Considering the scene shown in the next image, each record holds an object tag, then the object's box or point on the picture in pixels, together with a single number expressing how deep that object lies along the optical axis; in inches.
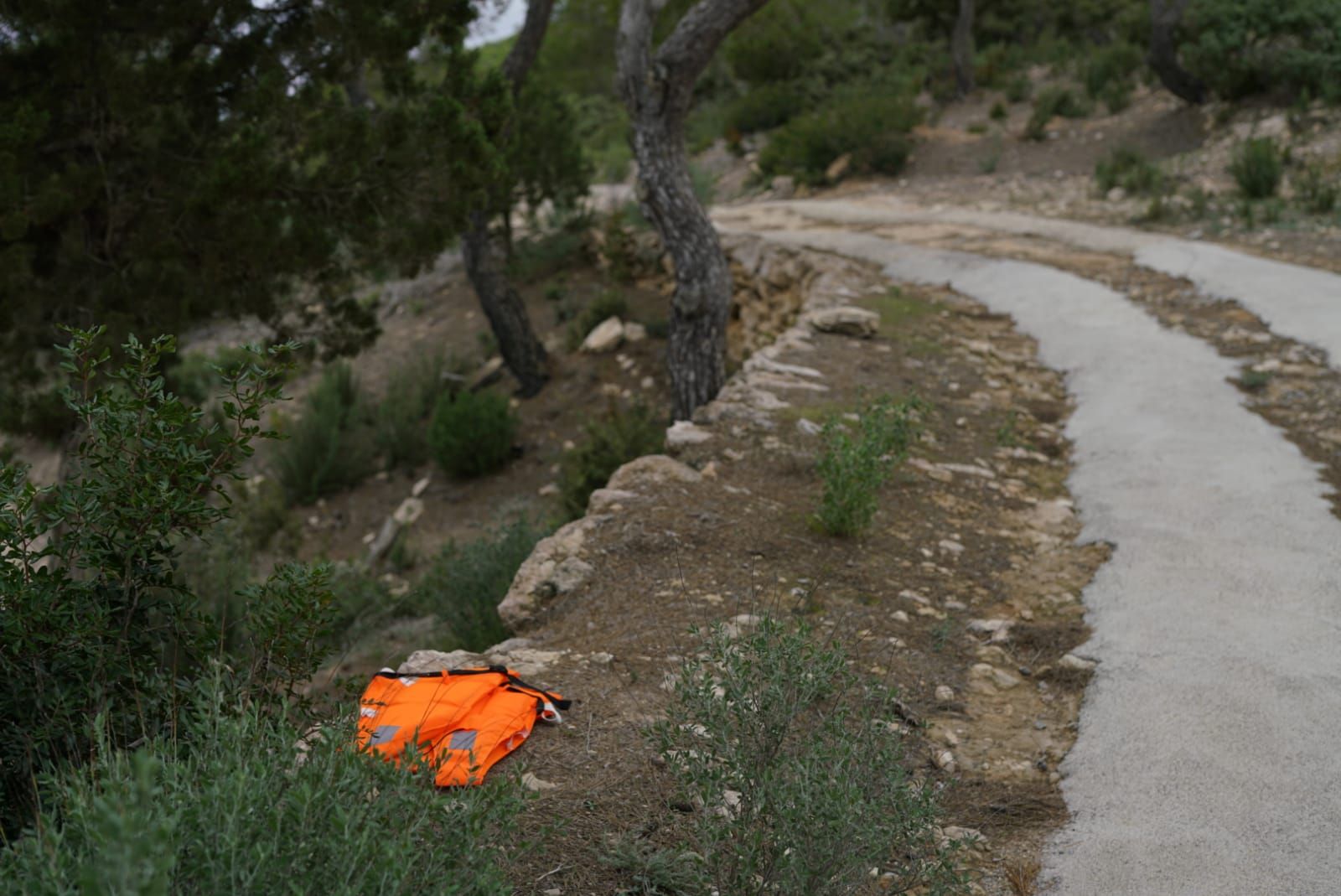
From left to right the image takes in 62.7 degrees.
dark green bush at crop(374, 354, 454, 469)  431.2
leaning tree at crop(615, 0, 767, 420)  272.1
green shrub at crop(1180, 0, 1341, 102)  495.5
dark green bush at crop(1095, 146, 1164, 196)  458.6
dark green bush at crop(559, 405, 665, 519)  289.4
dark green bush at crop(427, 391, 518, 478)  394.0
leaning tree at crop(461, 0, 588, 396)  402.0
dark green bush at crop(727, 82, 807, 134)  811.4
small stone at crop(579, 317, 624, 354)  455.8
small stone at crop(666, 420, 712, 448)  204.7
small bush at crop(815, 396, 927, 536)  161.2
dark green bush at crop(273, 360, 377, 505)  414.3
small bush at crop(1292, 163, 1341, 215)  369.4
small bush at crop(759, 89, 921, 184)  629.0
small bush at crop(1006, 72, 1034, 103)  738.8
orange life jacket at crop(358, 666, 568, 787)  105.2
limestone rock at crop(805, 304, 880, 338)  287.9
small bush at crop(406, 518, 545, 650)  200.2
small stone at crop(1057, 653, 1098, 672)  132.1
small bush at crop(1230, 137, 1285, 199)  408.2
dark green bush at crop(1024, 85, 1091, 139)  627.2
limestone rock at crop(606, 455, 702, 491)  184.5
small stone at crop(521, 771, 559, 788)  101.4
